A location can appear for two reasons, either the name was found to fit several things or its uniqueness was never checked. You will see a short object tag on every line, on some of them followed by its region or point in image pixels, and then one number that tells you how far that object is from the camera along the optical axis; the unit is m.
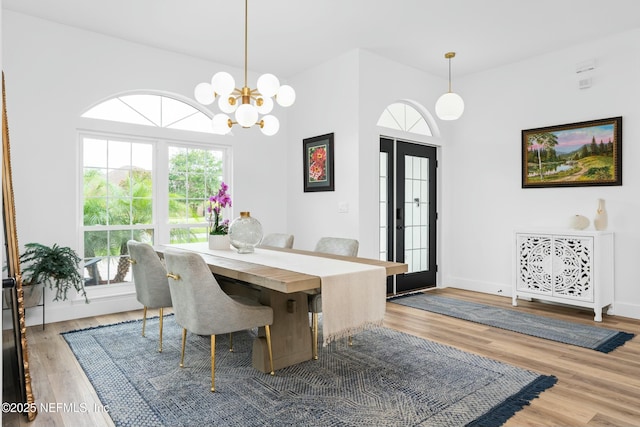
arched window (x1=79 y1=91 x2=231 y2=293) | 4.24
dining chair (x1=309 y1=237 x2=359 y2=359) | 2.94
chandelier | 2.77
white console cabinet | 3.97
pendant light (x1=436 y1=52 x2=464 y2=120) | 4.21
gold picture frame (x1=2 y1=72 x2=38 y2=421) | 2.17
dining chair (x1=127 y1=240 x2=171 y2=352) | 3.05
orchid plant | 3.39
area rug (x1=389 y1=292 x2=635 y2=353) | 3.38
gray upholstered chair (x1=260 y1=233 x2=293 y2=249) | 3.91
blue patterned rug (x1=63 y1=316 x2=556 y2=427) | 2.17
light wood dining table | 2.53
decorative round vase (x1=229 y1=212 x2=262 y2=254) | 3.18
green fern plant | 3.59
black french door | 5.02
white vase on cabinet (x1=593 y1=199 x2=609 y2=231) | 4.16
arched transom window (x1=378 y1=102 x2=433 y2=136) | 5.09
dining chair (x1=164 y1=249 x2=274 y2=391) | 2.37
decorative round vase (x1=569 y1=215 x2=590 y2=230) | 4.24
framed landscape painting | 4.21
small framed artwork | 4.88
